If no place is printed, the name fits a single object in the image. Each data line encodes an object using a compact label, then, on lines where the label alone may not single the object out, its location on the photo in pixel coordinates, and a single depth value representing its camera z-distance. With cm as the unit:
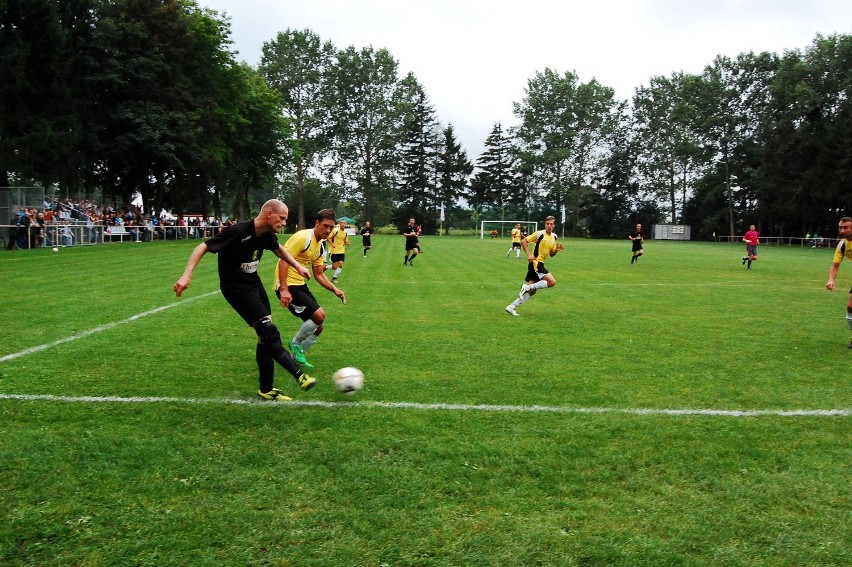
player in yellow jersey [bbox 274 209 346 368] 714
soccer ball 597
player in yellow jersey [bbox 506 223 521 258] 3284
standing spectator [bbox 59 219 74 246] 3166
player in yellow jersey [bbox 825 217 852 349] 936
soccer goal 7488
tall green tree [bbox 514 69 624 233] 8675
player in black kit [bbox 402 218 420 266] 2464
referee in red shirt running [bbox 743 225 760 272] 2505
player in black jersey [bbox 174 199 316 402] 585
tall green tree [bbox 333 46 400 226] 8331
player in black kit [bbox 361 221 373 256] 2925
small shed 7781
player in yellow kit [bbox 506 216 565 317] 1242
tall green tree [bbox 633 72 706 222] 7898
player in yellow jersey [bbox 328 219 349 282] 1866
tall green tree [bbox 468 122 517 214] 9106
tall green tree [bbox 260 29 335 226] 7931
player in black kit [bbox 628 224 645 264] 2808
